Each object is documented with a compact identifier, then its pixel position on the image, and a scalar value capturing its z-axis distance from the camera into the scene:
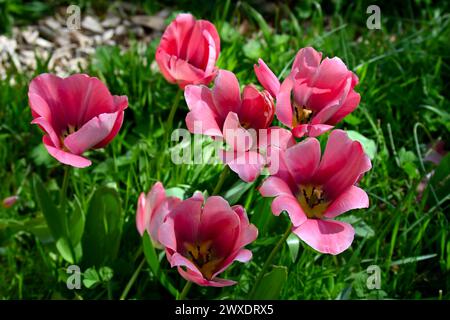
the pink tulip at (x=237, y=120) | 1.11
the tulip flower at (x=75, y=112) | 1.15
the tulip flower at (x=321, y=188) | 1.09
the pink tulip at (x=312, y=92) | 1.13
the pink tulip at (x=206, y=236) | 1.12
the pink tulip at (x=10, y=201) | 1.43
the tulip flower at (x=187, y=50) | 1.24
